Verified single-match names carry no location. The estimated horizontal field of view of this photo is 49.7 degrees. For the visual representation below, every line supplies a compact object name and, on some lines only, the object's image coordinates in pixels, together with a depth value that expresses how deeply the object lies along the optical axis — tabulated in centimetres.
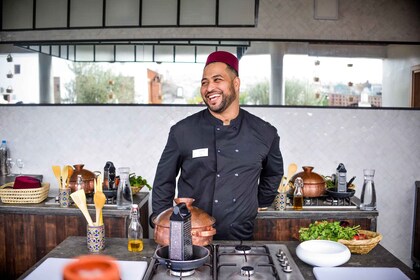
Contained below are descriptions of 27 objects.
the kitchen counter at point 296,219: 369
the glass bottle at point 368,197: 358
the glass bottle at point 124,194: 353
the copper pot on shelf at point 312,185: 388
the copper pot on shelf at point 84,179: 382
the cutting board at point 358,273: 193
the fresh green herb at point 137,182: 424
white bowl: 204
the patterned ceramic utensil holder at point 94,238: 229
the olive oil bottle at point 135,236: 228
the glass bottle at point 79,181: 362
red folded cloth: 378
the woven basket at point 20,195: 375
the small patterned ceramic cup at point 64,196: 364
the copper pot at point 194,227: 208
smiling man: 275
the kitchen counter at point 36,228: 362
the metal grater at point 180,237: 186
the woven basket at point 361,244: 226
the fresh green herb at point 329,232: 234
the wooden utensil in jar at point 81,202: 233
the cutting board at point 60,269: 188
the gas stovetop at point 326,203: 379
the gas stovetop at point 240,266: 185
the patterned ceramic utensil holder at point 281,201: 371
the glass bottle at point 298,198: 374
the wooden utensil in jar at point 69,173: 369
